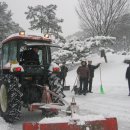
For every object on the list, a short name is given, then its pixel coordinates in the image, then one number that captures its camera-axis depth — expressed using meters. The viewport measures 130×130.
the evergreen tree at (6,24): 39.78
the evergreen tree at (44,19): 37.44
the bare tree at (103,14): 34.38
